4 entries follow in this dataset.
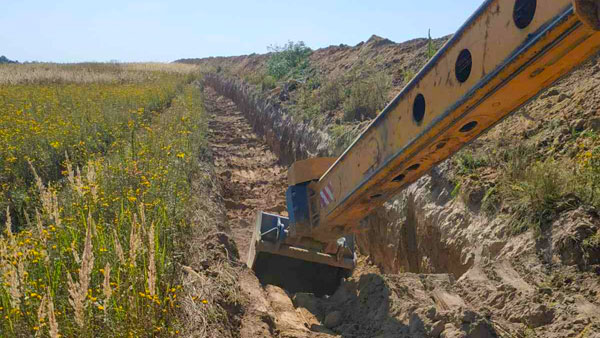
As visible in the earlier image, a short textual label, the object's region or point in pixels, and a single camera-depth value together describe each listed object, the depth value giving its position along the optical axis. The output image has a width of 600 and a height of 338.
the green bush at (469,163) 5.88
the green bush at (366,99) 9.80
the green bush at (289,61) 21.22
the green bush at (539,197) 4.47
